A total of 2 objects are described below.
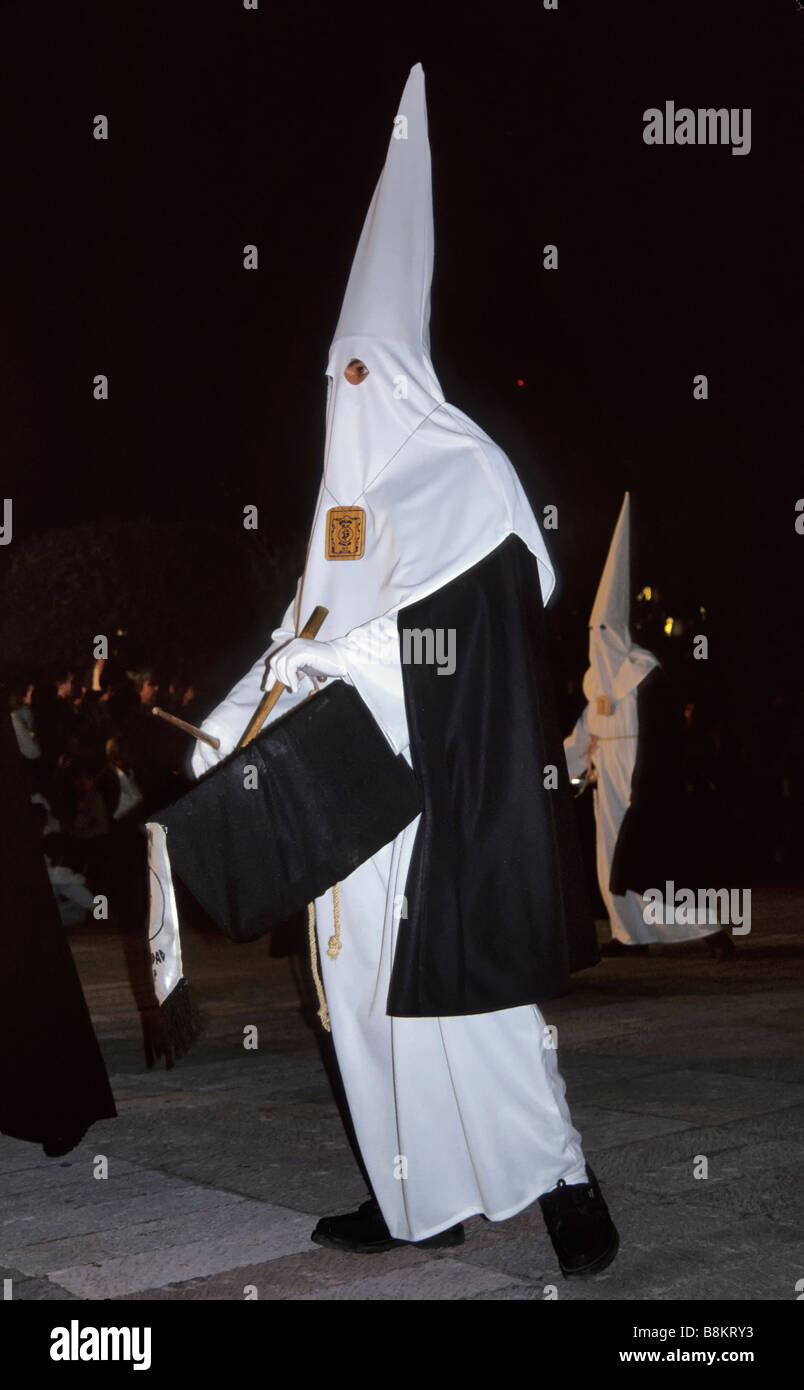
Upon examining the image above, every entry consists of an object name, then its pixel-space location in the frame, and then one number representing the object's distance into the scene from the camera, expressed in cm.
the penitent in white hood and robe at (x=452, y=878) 323
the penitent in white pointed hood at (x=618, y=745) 881
